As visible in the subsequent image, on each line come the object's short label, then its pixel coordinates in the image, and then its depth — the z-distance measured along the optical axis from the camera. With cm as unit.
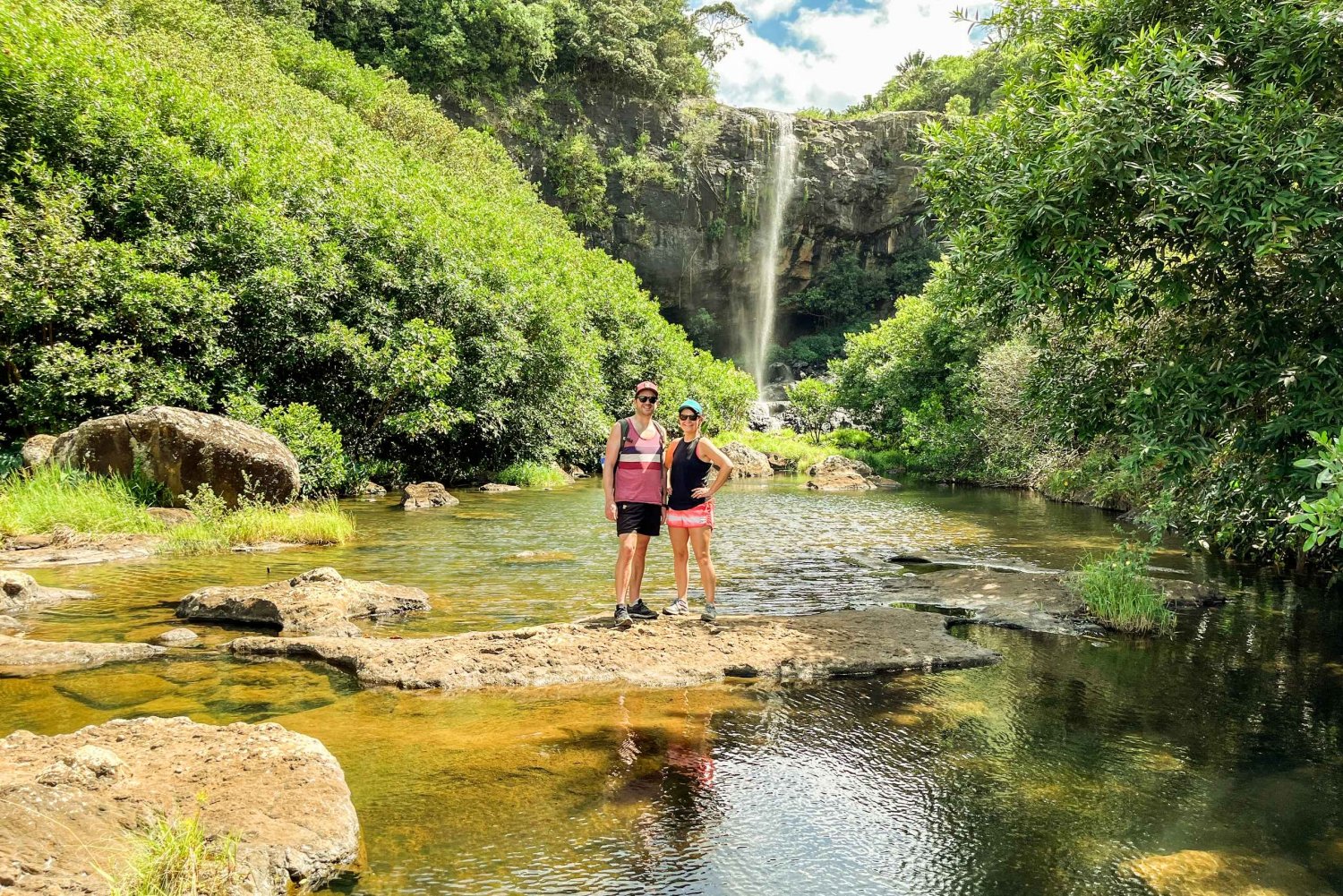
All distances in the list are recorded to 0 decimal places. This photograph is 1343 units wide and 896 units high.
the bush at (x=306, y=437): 1830
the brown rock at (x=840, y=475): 3130
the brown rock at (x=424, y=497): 2055
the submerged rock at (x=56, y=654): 649
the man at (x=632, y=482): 792
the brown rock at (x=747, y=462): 3941
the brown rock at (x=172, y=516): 1363
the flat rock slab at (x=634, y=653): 666
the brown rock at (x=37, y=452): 1437
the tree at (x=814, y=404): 5275
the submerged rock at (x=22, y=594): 851
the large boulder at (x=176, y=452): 1431
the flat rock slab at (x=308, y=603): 807
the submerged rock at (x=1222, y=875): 376
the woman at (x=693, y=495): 811
